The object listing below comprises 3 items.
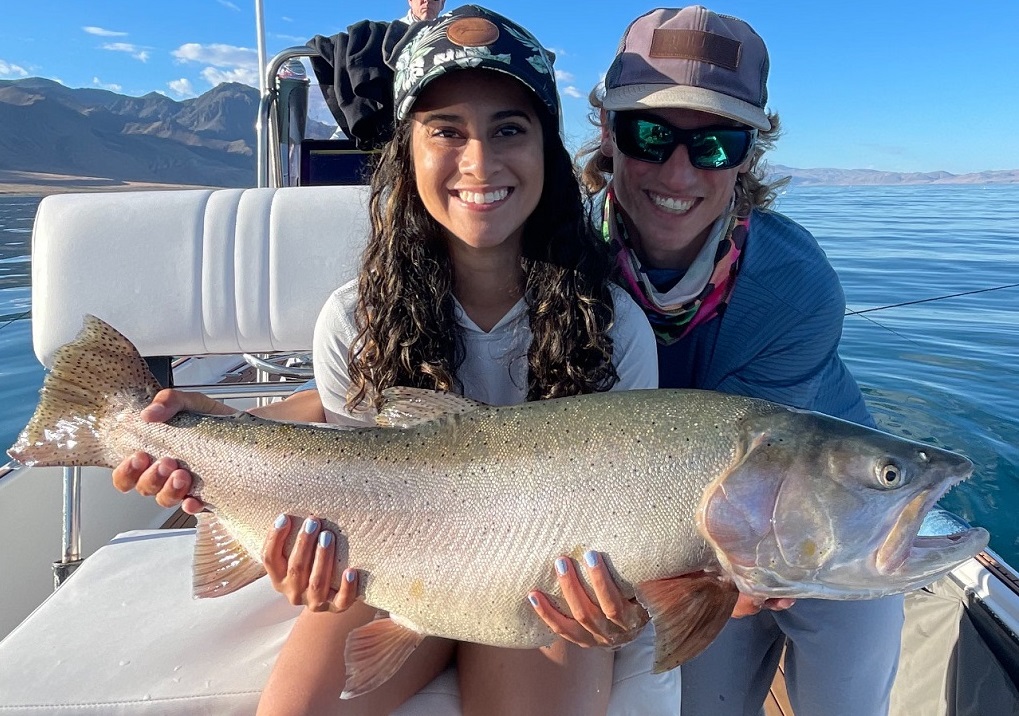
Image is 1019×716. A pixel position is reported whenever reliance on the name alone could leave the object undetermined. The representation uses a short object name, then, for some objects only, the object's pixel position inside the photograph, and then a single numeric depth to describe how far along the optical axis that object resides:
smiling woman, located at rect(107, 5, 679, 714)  0.60
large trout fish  0.50
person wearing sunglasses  0.75
